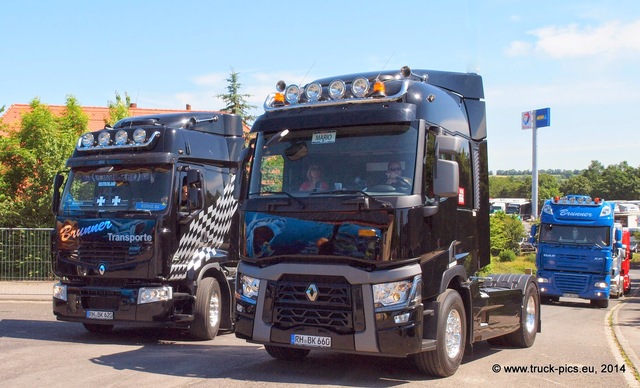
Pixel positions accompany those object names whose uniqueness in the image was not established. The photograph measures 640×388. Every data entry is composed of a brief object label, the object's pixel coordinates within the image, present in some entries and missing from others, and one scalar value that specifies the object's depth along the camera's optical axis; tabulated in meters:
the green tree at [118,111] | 24.80
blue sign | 82.19
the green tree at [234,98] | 35.31
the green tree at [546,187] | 119.86
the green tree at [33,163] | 22.25
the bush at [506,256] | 44.06
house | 34.34
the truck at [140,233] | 10.93
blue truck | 23.67
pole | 70.38
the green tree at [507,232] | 40.84
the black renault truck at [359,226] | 7.61
